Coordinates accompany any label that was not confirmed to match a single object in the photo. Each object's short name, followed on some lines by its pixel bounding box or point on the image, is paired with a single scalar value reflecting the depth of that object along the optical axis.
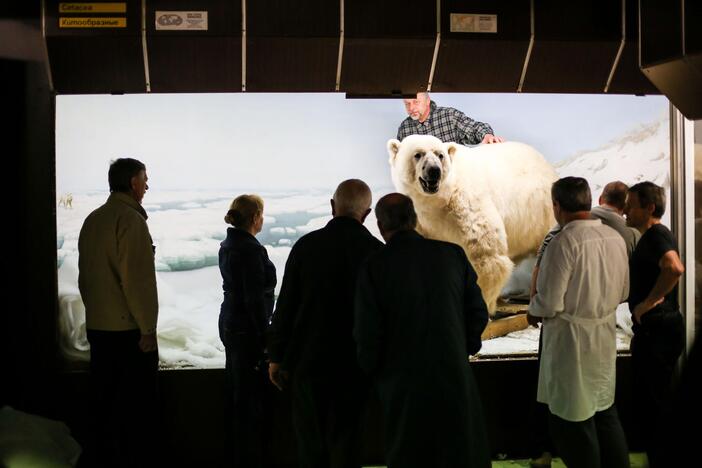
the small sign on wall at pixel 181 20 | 4.43
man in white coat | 3.89
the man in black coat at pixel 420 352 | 3.11
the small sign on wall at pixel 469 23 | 4.60
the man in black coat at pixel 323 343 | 3.55
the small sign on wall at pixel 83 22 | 4.38
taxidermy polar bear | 4.96
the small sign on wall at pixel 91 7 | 4.38
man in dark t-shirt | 4.20
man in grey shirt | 4.63
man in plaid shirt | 4.92
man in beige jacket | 4.08
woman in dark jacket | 4.30
